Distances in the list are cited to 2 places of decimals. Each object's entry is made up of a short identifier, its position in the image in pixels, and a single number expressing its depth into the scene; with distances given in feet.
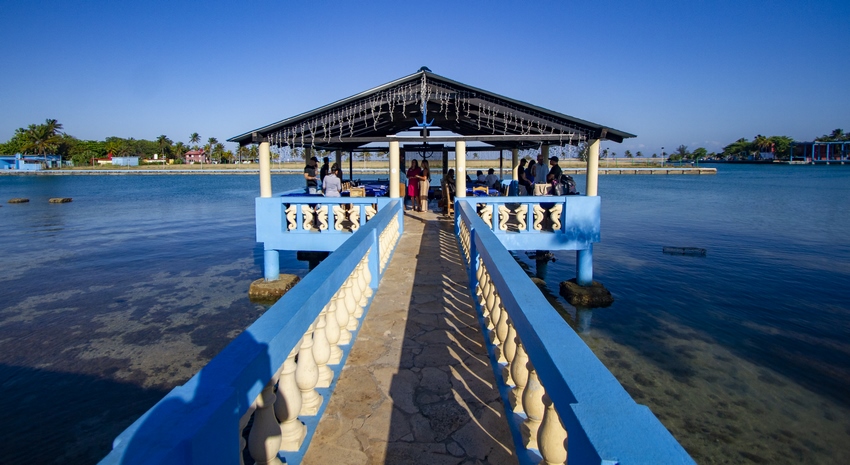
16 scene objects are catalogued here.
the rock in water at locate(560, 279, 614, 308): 38.29
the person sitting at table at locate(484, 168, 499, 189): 57.11
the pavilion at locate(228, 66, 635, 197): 35.91
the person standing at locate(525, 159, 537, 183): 44.63
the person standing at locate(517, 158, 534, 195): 45.15
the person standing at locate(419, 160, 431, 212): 49.62
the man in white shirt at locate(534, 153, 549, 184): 41.19
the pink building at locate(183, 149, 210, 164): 410.33
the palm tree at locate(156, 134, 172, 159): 403.54
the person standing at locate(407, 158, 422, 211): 50.38
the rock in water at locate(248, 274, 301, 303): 39.66
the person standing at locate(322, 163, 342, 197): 38.78
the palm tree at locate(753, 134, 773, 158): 505.25
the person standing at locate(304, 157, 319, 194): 48.78
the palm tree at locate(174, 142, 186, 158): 413.18
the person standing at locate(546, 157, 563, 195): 38.63
